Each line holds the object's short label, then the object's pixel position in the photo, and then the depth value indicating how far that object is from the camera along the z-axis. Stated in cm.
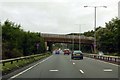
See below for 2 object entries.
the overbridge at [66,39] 6216
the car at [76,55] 2999
